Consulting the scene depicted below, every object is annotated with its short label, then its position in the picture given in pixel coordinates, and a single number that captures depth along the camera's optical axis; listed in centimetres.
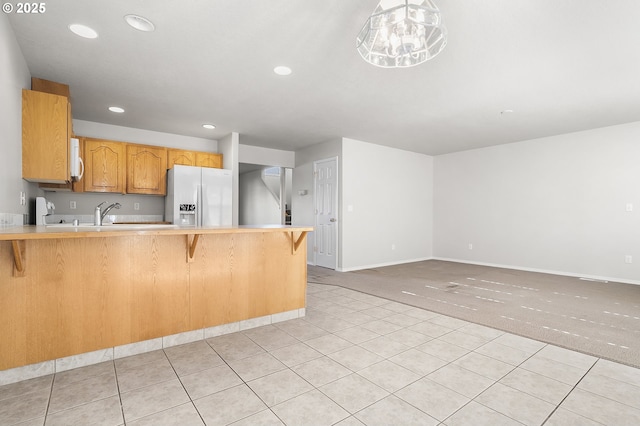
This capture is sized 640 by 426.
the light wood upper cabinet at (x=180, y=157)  536
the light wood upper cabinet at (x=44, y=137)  290
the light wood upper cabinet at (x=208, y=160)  566
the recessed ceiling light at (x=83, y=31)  247
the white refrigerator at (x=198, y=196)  498
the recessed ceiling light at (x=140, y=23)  236
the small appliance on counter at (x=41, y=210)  335
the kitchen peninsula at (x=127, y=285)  195
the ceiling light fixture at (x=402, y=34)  196
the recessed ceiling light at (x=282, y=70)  314
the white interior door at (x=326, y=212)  618
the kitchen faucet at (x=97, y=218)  345
